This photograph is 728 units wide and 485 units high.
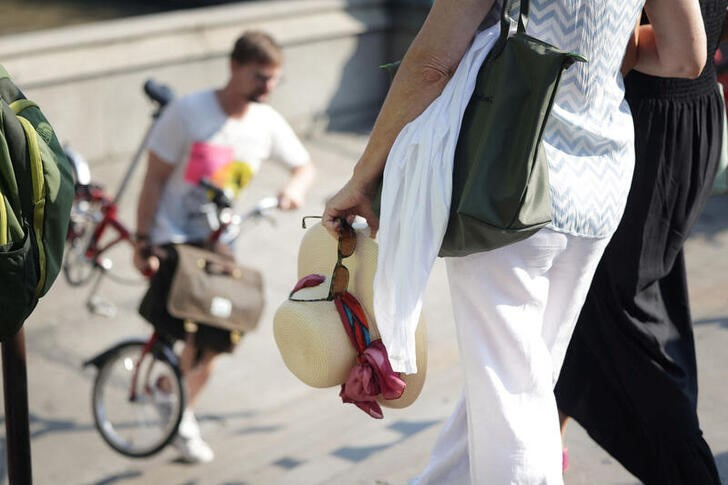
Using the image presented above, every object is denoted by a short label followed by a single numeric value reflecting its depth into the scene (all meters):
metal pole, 5.03
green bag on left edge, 4.41
